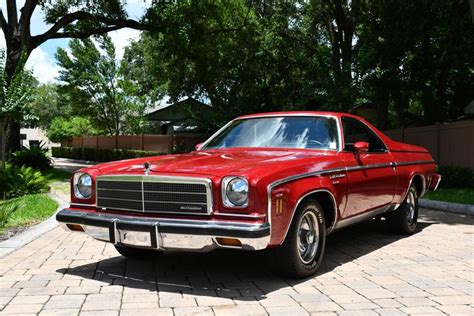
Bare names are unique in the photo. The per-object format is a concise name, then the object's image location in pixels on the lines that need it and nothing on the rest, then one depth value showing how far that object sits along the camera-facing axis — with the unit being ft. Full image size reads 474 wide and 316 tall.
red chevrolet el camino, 14.58
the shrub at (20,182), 40.93
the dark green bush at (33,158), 65.26
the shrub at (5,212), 24.89
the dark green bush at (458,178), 46.14
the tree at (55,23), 66.54
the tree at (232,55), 74.13
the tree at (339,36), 57.00
